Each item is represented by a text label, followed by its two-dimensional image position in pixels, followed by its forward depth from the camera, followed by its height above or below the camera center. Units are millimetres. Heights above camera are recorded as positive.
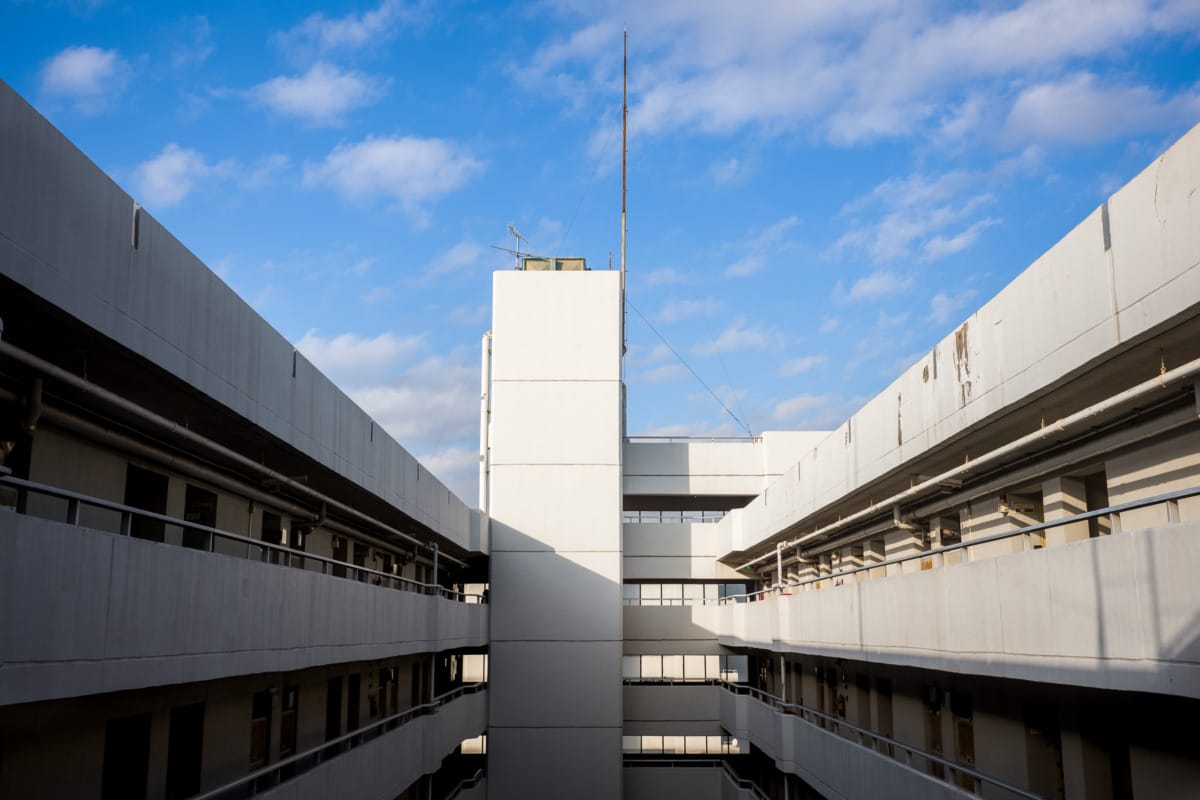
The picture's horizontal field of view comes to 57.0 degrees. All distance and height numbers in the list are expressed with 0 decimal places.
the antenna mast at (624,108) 39959 +17976
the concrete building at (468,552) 8914 +637
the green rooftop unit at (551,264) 35812 +11117
